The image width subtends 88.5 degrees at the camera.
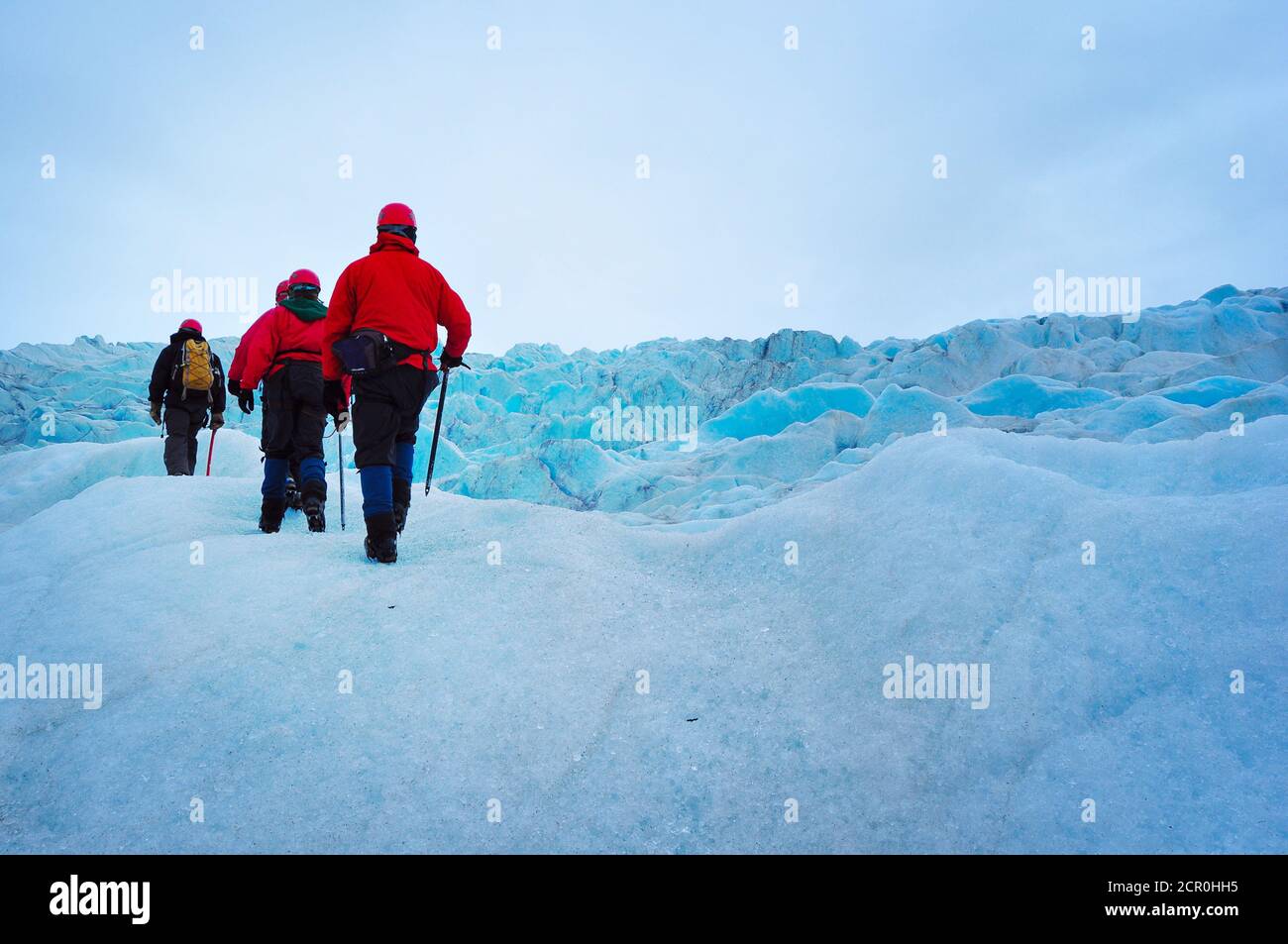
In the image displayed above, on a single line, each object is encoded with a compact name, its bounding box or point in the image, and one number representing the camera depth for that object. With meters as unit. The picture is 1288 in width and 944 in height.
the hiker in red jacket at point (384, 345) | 3.78
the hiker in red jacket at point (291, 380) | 5.06
